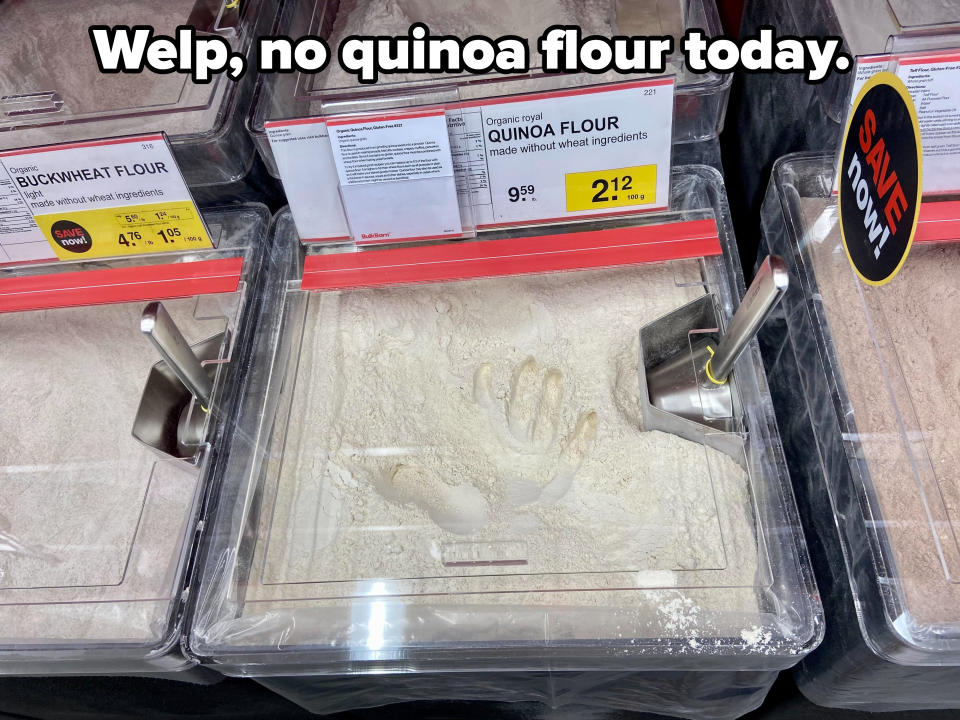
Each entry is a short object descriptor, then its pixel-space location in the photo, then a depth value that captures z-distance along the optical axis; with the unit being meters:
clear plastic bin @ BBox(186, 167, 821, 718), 0.65
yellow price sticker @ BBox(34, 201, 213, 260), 0.83
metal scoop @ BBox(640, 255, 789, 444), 0.72
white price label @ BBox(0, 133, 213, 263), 0.77
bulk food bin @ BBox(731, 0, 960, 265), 0.72
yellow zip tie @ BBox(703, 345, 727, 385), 0.74
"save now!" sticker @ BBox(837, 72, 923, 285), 0.59
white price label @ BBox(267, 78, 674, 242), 0.71
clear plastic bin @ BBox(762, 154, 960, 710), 0.62
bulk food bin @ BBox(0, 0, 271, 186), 0.86
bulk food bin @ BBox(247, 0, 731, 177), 0.77
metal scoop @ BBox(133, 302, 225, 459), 0.76
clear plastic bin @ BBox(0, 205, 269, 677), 0.70
